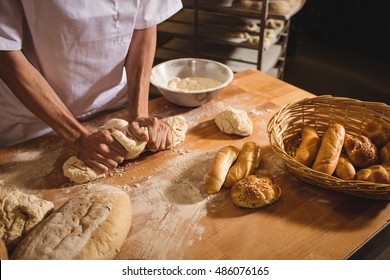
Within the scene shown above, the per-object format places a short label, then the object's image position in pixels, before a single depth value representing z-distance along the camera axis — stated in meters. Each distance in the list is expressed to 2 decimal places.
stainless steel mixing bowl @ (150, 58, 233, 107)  1.79
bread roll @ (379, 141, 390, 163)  1.37
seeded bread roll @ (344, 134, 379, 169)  1.36
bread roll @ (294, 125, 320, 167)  1.37
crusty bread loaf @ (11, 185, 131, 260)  1.01
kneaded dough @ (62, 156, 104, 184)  1.35
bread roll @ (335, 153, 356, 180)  1.30
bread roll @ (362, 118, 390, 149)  1.44
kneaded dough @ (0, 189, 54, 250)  1.08
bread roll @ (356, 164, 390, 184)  1.23
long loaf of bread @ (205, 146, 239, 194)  1.32
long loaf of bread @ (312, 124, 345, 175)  1.32
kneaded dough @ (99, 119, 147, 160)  1.41
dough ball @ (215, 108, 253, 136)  1.64
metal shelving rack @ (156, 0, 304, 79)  3.24
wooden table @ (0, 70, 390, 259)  1.12
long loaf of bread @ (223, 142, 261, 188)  1.36
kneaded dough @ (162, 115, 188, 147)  1.59
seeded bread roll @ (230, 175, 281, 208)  1.24
